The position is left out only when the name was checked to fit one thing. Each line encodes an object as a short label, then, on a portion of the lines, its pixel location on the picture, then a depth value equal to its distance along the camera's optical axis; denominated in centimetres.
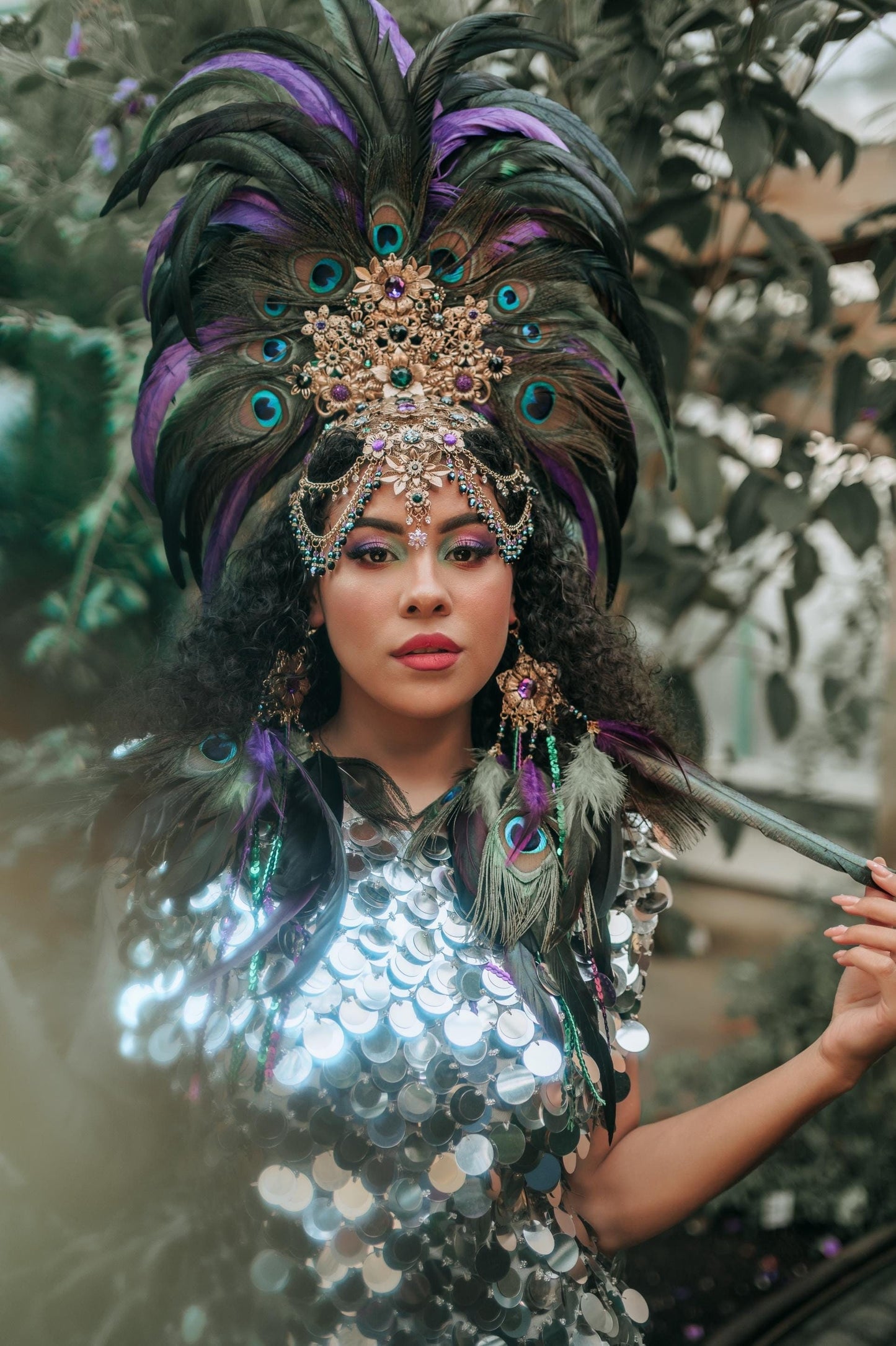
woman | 114
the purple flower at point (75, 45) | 190
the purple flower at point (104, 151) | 200
